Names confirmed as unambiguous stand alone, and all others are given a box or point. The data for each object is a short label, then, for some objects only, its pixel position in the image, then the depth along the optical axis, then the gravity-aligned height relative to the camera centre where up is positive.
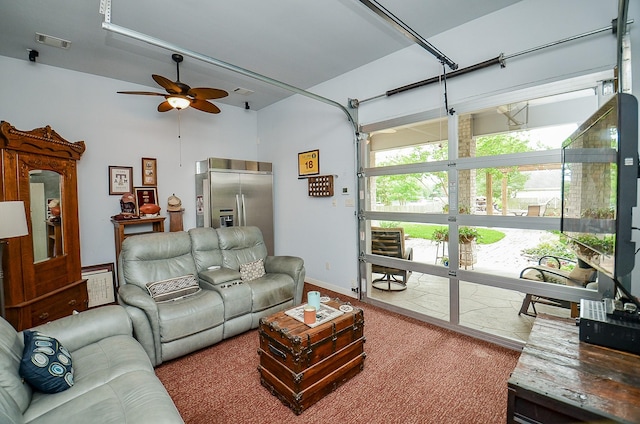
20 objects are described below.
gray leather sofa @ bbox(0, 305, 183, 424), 1.28 -0.95
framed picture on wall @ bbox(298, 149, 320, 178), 4.50 +0.62
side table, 3.93 -0.31
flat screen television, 1.08 +0.05
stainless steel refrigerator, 4.63 +0.14
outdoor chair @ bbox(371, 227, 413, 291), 3.62 -0.68
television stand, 0.94 -0.69
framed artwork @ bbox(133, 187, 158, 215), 4.35 +0.14
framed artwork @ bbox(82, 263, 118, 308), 3.84 -1.09
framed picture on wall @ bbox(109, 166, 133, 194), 4.15 +0.37
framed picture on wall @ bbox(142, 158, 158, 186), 4.44 +0.51
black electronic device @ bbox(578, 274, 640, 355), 1.24 -0.58
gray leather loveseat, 2.39 -0.86
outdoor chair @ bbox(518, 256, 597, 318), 2.40 -0.70
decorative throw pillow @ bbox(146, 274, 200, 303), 2.70 -0.83
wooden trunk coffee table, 1.89 -1.11
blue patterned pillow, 1.43 -0.83
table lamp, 2.13 -0.11
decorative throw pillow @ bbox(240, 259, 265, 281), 3.34 -0.81
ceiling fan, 3.00 +1.21
